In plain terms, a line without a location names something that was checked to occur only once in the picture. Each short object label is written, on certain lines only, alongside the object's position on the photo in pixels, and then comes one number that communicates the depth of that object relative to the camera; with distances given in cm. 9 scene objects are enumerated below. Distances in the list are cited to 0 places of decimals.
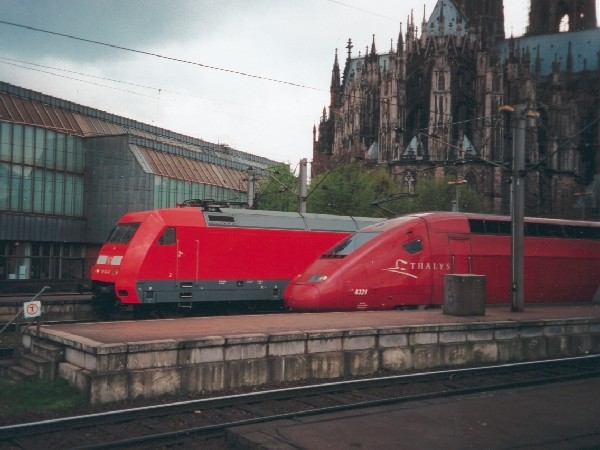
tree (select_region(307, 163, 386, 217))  5128
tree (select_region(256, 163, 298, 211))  5247
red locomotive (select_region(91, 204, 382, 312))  1958
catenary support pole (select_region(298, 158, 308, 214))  3081
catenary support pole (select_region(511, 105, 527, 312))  1947
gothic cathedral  7044
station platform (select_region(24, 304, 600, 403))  1090
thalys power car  1847
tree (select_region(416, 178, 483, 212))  6009
